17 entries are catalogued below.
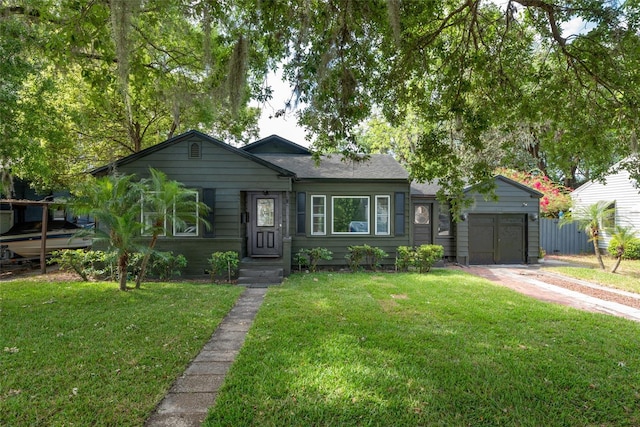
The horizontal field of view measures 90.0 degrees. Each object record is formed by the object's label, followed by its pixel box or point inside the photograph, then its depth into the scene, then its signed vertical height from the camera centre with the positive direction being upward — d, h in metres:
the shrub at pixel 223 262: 8.34 -1.01
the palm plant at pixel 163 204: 6.97 +0.44
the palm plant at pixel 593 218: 9.98 +0.26
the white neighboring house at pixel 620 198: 13.34 +1.26
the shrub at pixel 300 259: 9.70 -1.07
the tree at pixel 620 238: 9.32 -0.34
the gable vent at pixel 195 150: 9.04 +2.07
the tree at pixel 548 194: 15.44 +1.63
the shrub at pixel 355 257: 9.62 -0.98
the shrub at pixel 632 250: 12.50 -0.93
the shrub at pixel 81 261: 7.89 -0.97
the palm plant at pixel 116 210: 6.43 +0.26
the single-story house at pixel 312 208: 8.97 +0.53
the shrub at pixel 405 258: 9.64 -1.00
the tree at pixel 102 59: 4.02 +2.74
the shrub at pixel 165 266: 8.37 -1.13
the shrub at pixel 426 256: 9.51 -0.95
